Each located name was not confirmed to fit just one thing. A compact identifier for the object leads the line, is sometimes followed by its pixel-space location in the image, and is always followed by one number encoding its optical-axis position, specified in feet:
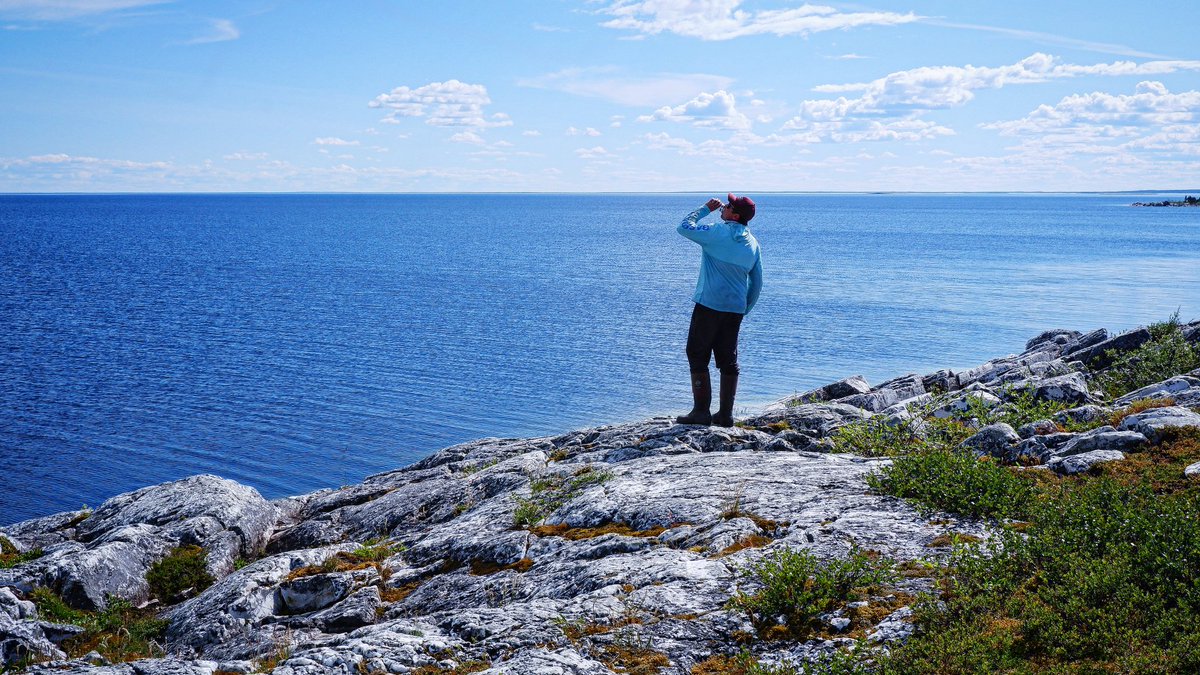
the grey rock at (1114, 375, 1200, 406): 40.11
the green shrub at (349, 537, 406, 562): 34.76
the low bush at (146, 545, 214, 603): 37.68
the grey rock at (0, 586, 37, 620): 32.58
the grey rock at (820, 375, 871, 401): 67.62
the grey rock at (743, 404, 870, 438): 44.98
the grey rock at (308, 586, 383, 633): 28.48
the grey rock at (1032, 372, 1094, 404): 46.78
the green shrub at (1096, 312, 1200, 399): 51.55
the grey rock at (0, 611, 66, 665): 29.45
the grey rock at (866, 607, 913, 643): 20.08
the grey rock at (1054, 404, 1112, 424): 38.14
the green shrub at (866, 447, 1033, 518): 26.48
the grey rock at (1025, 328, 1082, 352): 101.89
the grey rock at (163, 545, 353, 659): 28.48
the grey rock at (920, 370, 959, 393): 73.46
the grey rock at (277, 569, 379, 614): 31.35
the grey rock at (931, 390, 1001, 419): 44.19
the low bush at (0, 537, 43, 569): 41.84
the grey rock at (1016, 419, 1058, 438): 35.94
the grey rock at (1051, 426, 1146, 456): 31.63
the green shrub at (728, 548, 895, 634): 21.58
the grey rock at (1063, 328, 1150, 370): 63.89
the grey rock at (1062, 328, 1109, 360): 81.77
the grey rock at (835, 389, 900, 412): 59.57
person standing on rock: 42.22
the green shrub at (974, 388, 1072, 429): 40.06
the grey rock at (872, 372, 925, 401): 72.28
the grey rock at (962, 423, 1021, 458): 34.68
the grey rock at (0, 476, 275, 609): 36.35
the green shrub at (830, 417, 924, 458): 38.32
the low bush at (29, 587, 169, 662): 30.58
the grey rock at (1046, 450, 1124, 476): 30.01
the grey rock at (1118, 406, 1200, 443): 32.17
